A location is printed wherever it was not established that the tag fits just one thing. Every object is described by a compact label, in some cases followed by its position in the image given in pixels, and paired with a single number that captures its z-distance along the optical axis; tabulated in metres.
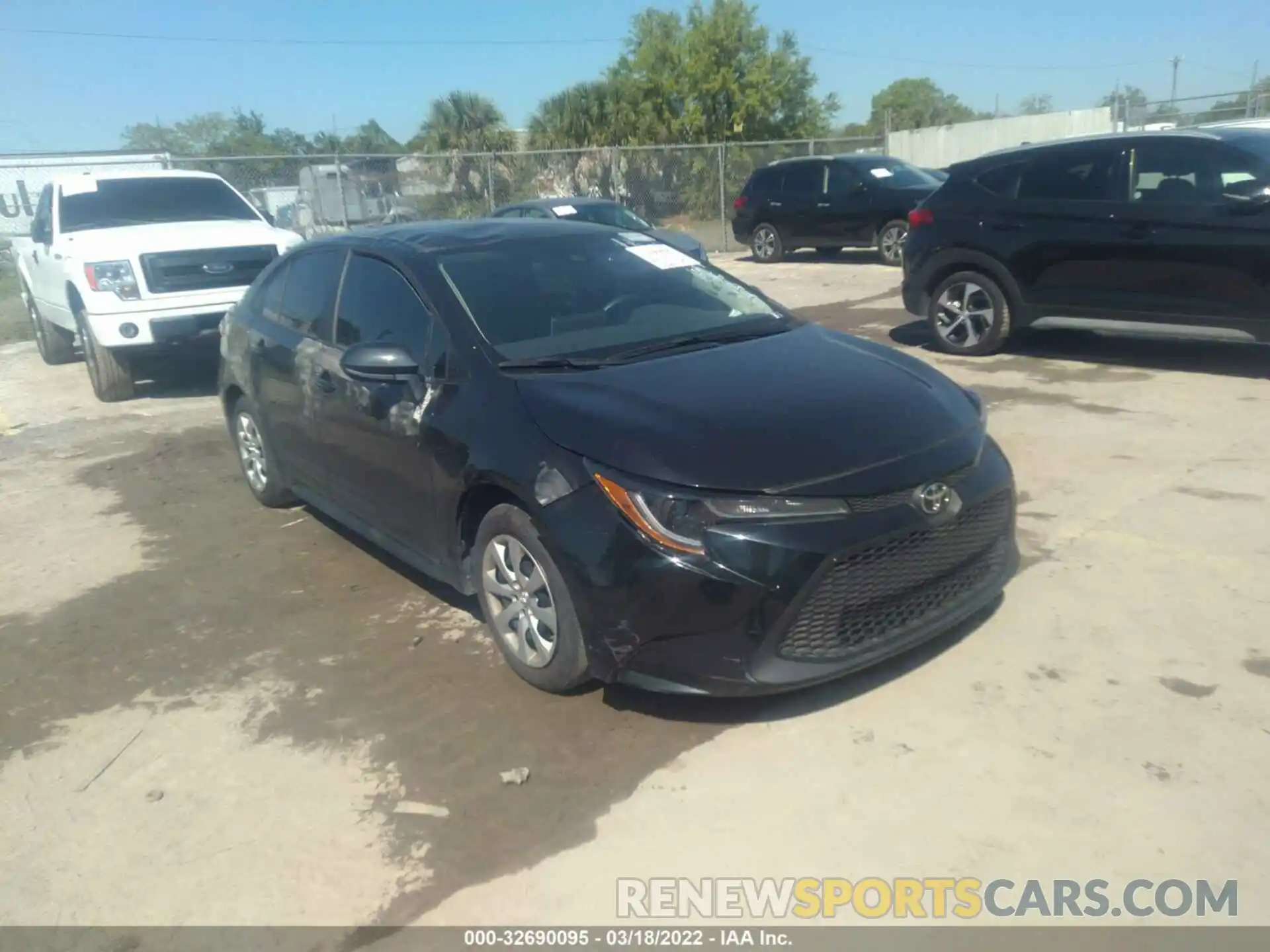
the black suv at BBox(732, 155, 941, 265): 16.47
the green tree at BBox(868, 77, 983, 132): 67.12
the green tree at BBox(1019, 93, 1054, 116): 64.88
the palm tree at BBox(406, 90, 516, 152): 32.06
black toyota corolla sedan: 3.34
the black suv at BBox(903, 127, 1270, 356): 7.38
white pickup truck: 9.12
